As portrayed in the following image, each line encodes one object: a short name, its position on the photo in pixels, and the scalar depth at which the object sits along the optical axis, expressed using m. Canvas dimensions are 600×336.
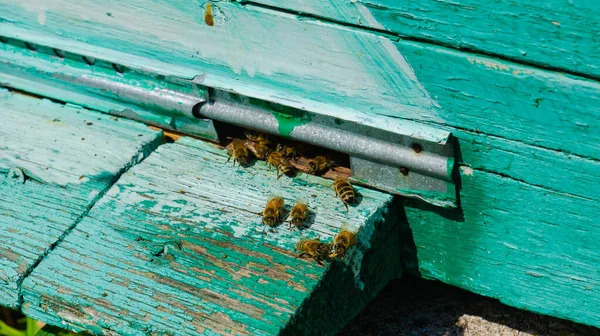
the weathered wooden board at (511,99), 0.57
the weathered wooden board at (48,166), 0.60
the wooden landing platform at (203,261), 0.57
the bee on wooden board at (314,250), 0.58
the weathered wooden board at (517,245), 0.60
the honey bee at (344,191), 0.61
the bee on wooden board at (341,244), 0.58
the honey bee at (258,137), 0.65
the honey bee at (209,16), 0.62
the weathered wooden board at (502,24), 0.55
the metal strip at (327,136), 0.60
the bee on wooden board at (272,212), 0.60
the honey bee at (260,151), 0.64
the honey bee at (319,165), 0.64
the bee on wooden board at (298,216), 0.60
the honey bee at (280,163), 0.63
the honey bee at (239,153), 0.64
